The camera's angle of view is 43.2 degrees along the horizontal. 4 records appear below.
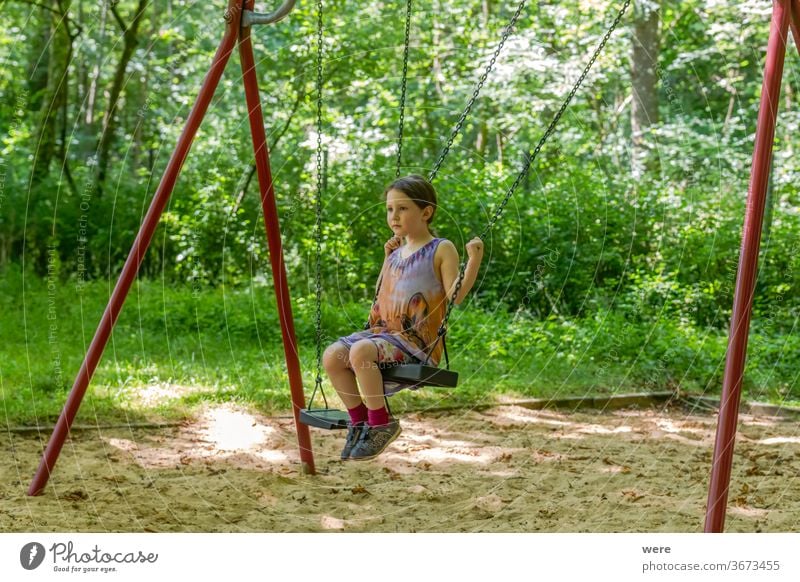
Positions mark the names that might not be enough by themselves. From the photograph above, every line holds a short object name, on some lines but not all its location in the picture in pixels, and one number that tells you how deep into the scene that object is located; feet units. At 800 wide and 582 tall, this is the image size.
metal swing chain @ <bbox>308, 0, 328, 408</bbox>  14.78
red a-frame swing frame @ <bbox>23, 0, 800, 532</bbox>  12.37
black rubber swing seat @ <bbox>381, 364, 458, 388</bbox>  12.80
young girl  13.91
